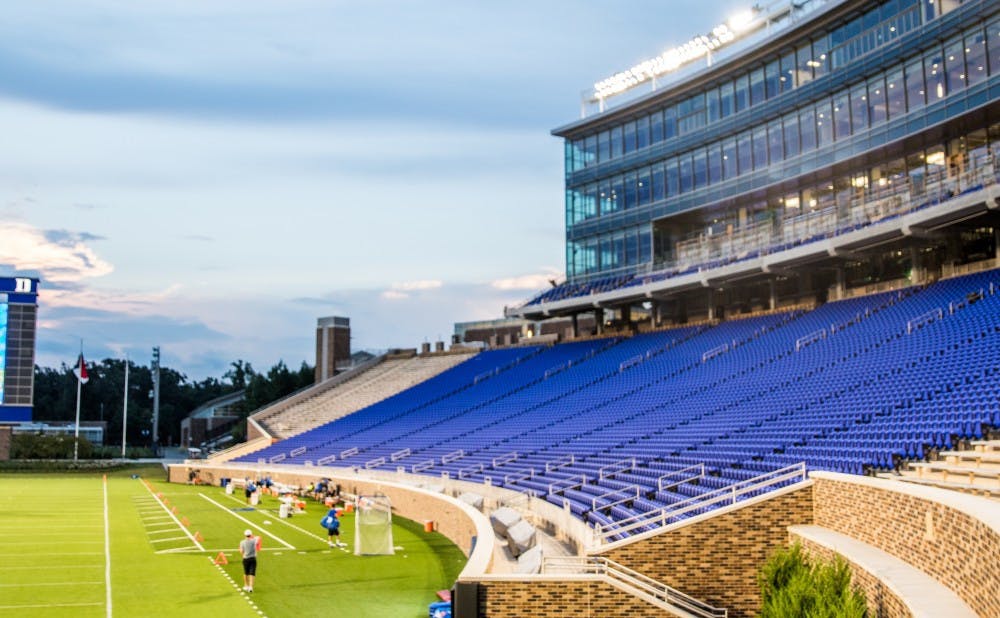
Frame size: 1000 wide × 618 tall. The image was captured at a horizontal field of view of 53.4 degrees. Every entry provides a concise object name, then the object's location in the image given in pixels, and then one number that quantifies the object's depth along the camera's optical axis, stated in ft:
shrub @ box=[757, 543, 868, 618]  33.91
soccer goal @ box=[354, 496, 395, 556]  73.31
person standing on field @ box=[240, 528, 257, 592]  57.88
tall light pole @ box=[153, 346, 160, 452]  259.19
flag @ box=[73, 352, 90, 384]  193.88
